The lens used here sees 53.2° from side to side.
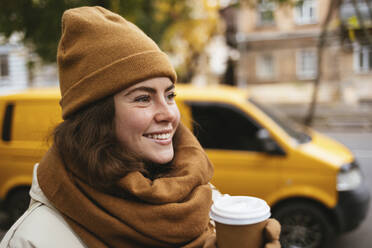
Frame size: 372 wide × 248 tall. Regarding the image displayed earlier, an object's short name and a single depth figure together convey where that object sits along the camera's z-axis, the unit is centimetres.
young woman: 140
